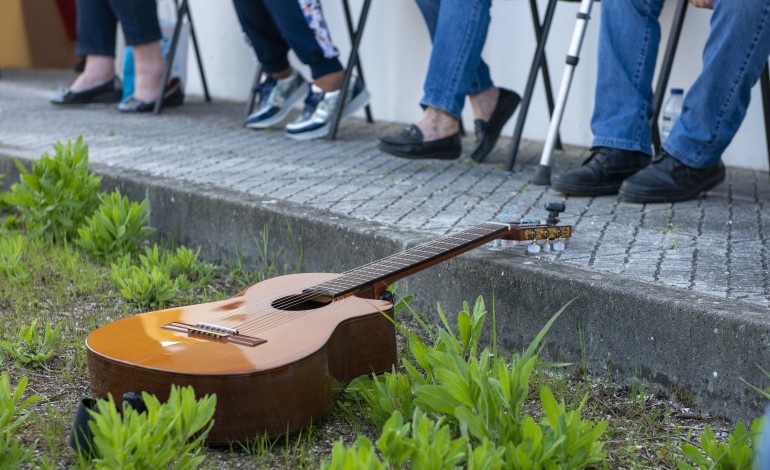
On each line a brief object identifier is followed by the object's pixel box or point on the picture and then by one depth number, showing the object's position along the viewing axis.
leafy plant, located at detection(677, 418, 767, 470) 1.38
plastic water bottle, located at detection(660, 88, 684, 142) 3.19
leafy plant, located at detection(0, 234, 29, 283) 2.35
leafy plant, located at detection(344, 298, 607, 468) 1.31
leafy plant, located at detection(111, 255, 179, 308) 2.21
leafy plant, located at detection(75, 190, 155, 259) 2.51
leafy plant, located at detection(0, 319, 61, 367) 1.87
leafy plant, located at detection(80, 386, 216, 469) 1.28
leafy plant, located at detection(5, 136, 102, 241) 2.64
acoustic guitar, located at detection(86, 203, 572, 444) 1.51
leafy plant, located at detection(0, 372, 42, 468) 1.38
